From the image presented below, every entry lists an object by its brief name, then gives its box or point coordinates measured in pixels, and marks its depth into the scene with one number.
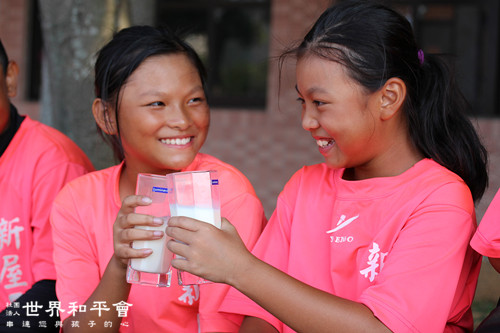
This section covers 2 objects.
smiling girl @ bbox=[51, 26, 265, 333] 2.11
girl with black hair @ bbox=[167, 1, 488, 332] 1.58
